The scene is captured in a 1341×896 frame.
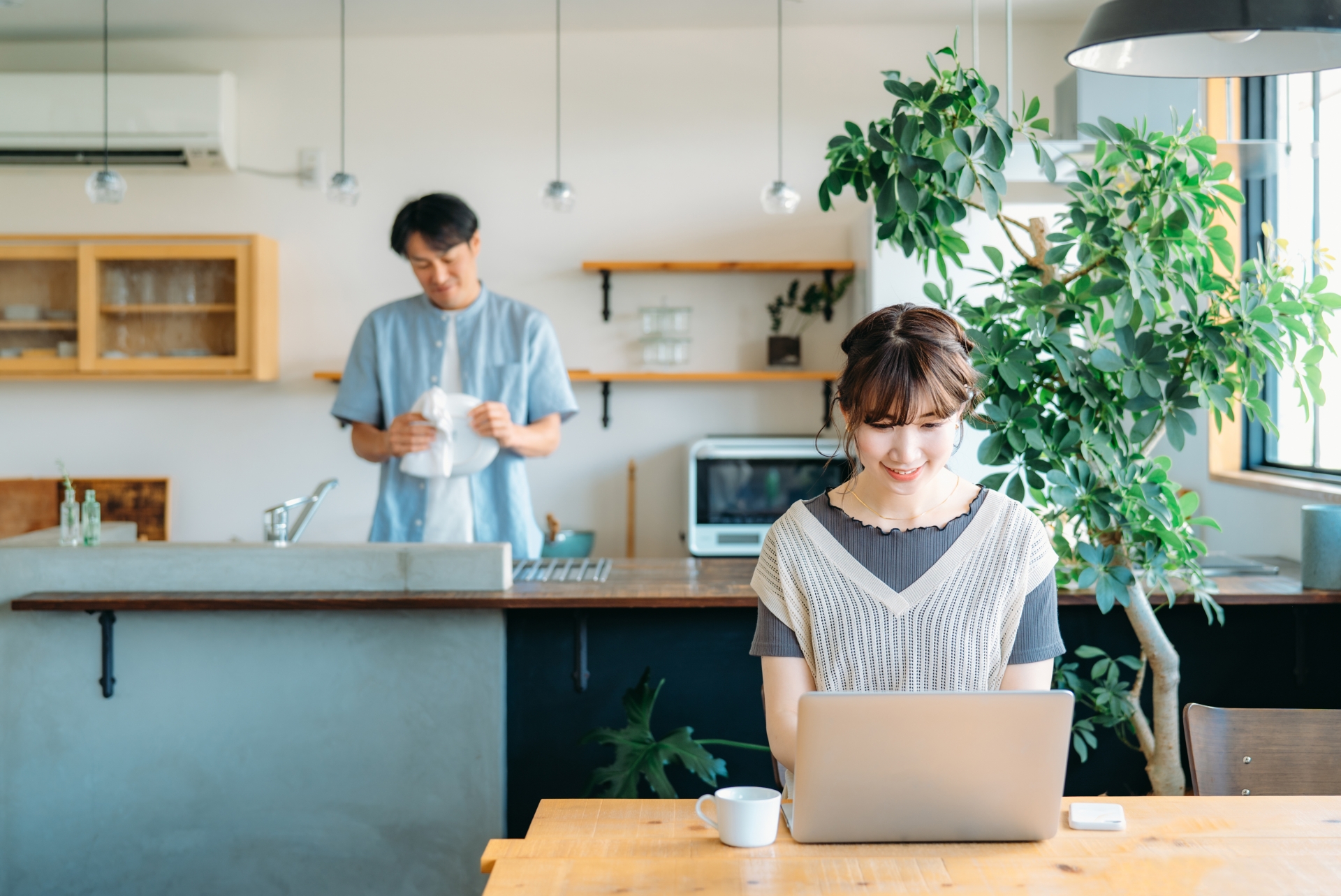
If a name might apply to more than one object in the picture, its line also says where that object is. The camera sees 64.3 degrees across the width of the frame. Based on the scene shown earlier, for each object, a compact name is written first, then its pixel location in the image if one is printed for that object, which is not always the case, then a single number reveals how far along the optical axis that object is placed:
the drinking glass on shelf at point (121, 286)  4.03
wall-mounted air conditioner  4.04
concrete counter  2.26
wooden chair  1.52
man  2.65
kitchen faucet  2.32
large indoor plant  1.78
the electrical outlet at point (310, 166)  4.19
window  2.69
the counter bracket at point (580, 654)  2.29
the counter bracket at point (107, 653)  2.26
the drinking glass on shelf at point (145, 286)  4.03
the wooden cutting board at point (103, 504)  4.16
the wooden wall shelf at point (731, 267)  3.97
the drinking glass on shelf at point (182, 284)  4.03
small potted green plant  4.06
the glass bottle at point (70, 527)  2.36
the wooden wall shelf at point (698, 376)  3.99
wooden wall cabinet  4.00
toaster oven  3.74
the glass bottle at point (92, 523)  2.34
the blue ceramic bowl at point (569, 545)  3.91
